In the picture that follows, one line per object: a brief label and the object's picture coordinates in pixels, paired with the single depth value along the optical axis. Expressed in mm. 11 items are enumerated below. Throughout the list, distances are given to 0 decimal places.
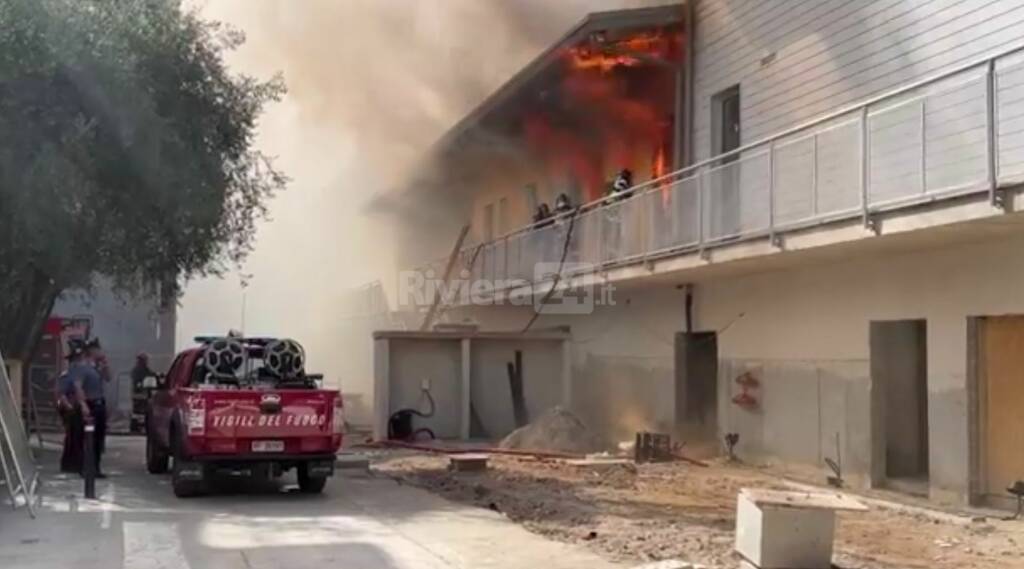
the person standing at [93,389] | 14367
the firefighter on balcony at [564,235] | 19859
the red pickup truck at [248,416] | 12320
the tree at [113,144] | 13469
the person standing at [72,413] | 14250
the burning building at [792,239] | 11484
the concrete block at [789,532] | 7898
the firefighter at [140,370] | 22438
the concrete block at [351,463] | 16047
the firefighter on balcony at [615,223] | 18000
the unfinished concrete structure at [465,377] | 21672
